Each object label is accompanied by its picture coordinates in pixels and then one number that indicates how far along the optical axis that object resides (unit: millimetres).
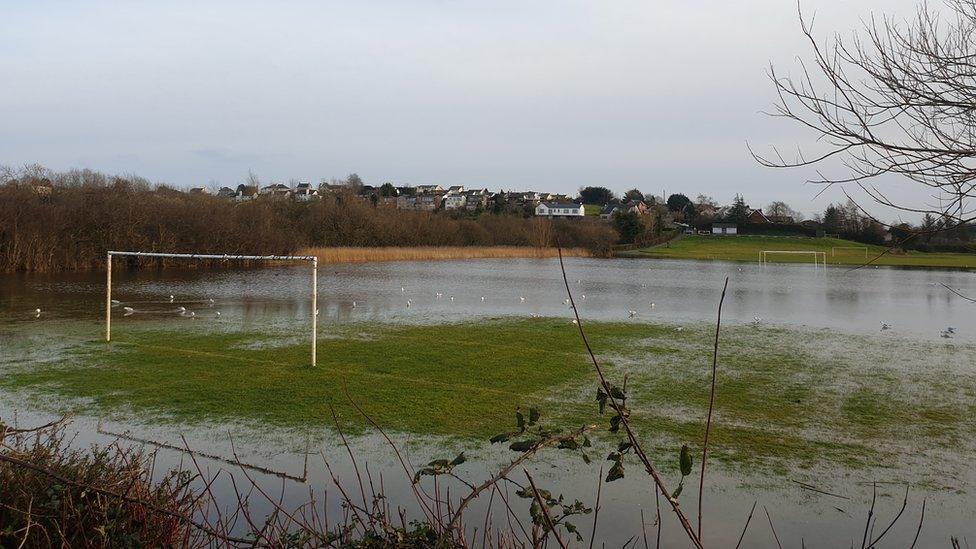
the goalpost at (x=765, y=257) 57506
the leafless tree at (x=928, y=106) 3439
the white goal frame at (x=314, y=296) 11457
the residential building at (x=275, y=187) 65562
